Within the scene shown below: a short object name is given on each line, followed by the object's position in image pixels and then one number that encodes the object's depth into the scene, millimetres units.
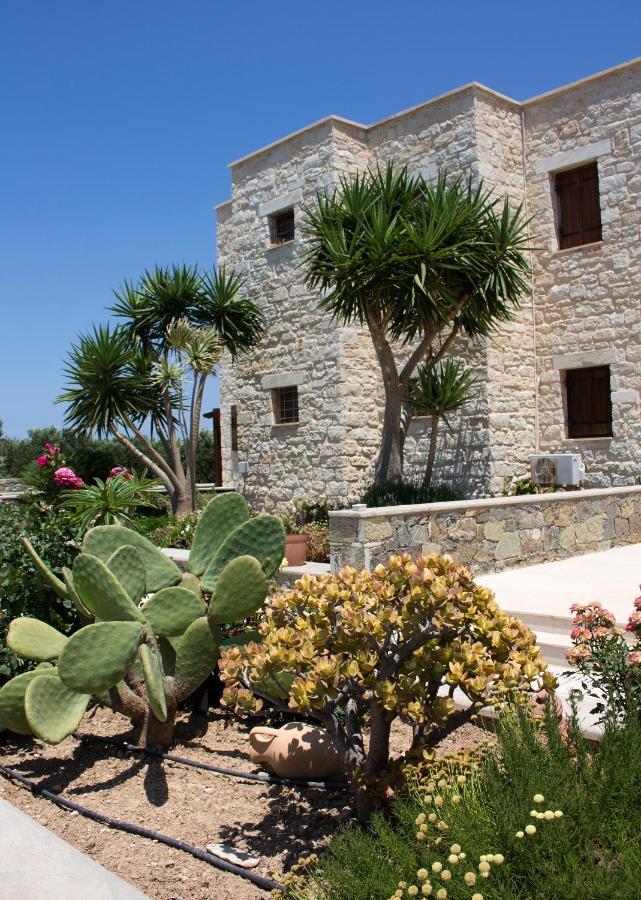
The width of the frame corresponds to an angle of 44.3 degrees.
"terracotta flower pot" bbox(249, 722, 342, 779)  3592
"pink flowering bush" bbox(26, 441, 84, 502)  11495
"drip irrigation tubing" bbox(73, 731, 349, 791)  3519
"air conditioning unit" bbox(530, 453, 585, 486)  11367
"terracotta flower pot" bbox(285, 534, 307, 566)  9188
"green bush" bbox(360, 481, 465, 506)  9898
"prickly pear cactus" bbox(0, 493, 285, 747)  3619
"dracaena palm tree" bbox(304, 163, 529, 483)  9664
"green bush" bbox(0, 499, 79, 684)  4812
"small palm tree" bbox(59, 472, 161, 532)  9492
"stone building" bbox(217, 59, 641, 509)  11531
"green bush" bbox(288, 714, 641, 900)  2105
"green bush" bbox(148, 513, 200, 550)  10664
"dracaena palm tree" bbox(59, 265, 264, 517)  13359
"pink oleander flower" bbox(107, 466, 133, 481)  11288
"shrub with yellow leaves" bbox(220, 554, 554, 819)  2898
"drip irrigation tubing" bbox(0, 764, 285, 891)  2815
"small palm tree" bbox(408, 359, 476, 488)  11055
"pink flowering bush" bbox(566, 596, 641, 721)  3102
